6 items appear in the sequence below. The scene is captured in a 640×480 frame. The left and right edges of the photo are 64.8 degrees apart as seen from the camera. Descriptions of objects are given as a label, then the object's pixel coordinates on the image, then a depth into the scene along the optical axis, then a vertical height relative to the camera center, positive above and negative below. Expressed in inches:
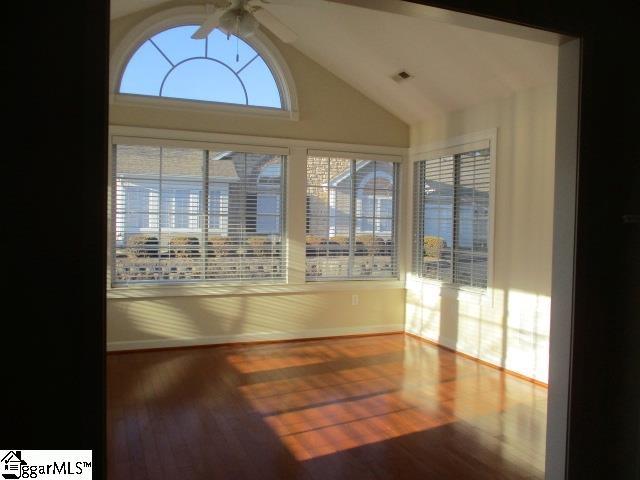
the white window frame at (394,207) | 223.0 +13.2
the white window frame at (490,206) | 185.3 +13.1
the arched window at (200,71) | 193.2 +64.1
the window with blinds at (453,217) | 192.2 +8.3
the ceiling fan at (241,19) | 131.6 +58.4
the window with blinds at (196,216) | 192.2 +6.4
